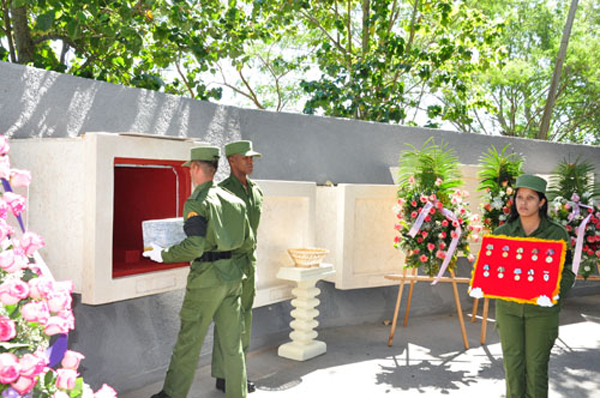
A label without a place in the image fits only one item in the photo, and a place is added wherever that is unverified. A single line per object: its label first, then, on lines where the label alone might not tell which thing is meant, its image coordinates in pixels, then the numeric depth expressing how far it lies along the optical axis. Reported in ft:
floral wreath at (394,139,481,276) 17.06
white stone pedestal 16.17
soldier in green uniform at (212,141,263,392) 13.42
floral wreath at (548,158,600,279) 18.15
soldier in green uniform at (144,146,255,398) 11.41
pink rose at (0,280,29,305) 4.38
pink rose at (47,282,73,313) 4.63
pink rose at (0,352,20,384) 4.12
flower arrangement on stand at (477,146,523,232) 18.04
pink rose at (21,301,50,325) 4.44
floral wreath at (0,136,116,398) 4.26
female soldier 11.10
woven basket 15.72
